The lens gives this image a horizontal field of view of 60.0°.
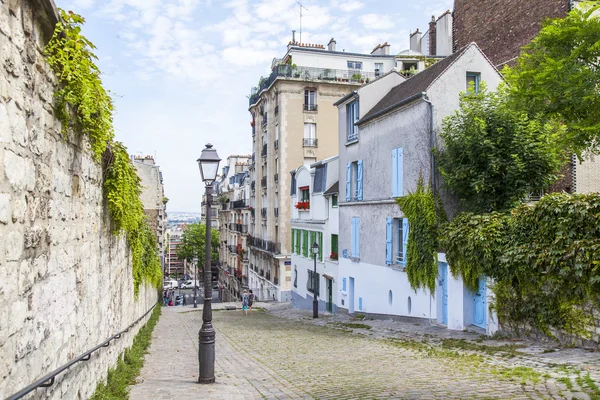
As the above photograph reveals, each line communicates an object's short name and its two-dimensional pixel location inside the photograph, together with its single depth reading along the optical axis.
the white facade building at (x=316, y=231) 26.16
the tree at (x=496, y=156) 15.45
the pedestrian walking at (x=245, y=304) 29.84
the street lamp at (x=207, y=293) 8.66
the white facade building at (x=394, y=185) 16.28
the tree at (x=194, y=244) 68.12
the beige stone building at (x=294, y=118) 38.34
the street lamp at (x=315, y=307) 23.66
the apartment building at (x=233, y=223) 51.62
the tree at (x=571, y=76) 9.30
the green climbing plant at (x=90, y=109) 4.62
